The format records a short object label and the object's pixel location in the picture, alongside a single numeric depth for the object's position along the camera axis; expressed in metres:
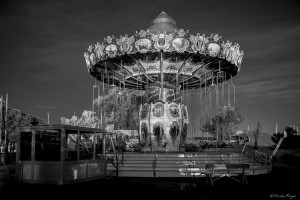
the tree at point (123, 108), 50.41
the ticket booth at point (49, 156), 11.91
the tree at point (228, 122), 53.53
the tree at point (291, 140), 36.09
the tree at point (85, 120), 62.53
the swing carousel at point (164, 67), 19.28
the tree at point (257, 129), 47.11
